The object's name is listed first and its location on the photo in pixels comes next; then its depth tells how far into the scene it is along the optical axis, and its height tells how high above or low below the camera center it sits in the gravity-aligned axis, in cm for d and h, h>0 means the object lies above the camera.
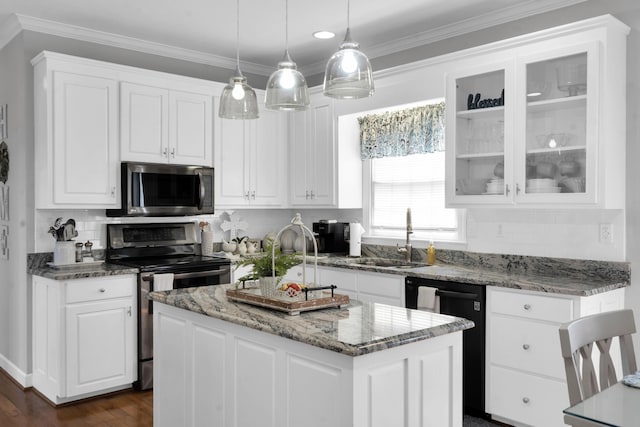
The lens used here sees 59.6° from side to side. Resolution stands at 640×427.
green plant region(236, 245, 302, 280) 265 -26
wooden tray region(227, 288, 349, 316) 243 -41
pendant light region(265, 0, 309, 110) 255 +56
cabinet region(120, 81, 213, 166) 436 +70
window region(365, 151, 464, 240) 462 +10
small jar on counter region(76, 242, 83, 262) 430 -33
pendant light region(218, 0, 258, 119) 276 +55
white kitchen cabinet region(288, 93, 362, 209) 503 +45
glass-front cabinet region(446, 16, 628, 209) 327 +57
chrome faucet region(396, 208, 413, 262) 461 -26
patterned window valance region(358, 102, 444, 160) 451 +67
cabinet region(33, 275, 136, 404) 383 -89
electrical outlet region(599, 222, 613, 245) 350 -15
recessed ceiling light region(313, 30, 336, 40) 448 +143
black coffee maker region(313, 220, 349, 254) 512 -24
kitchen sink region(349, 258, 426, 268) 456 -44
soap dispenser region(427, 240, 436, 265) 445 -36
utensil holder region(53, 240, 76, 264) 410 -32
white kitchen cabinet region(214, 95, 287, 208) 499 +45
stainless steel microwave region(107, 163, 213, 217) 432 +16
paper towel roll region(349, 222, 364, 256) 492 -25
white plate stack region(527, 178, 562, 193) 345 +15
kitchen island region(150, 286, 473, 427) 202 -63
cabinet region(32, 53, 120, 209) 399 +56
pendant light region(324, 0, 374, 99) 236 +60
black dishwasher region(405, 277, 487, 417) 354 -79
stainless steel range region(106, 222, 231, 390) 414 -41
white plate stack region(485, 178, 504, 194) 372 +16
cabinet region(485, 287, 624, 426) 320 -85
